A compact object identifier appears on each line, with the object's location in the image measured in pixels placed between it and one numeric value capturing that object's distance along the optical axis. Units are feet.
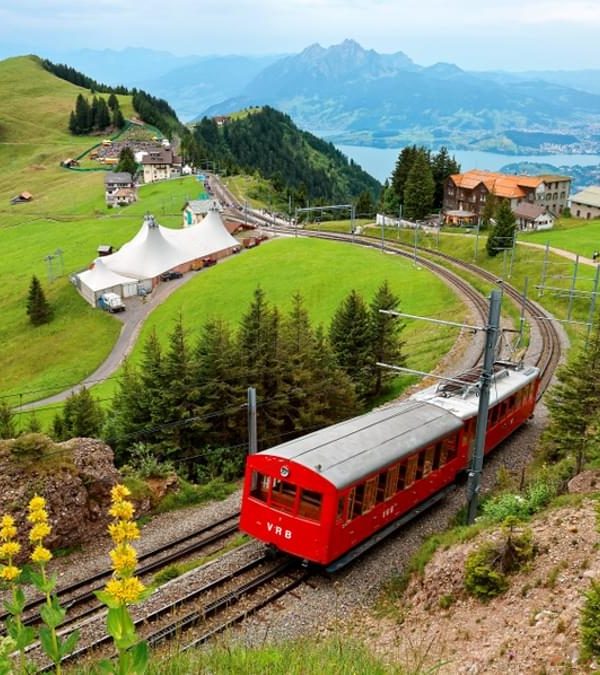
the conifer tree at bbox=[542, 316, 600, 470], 65.77
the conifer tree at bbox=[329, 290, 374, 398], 114.11
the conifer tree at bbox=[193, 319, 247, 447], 88.22
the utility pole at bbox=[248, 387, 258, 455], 64.95
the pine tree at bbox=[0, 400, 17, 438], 96.17
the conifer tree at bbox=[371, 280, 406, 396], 113.50
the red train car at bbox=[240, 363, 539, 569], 50.85
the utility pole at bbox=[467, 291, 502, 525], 51.29
